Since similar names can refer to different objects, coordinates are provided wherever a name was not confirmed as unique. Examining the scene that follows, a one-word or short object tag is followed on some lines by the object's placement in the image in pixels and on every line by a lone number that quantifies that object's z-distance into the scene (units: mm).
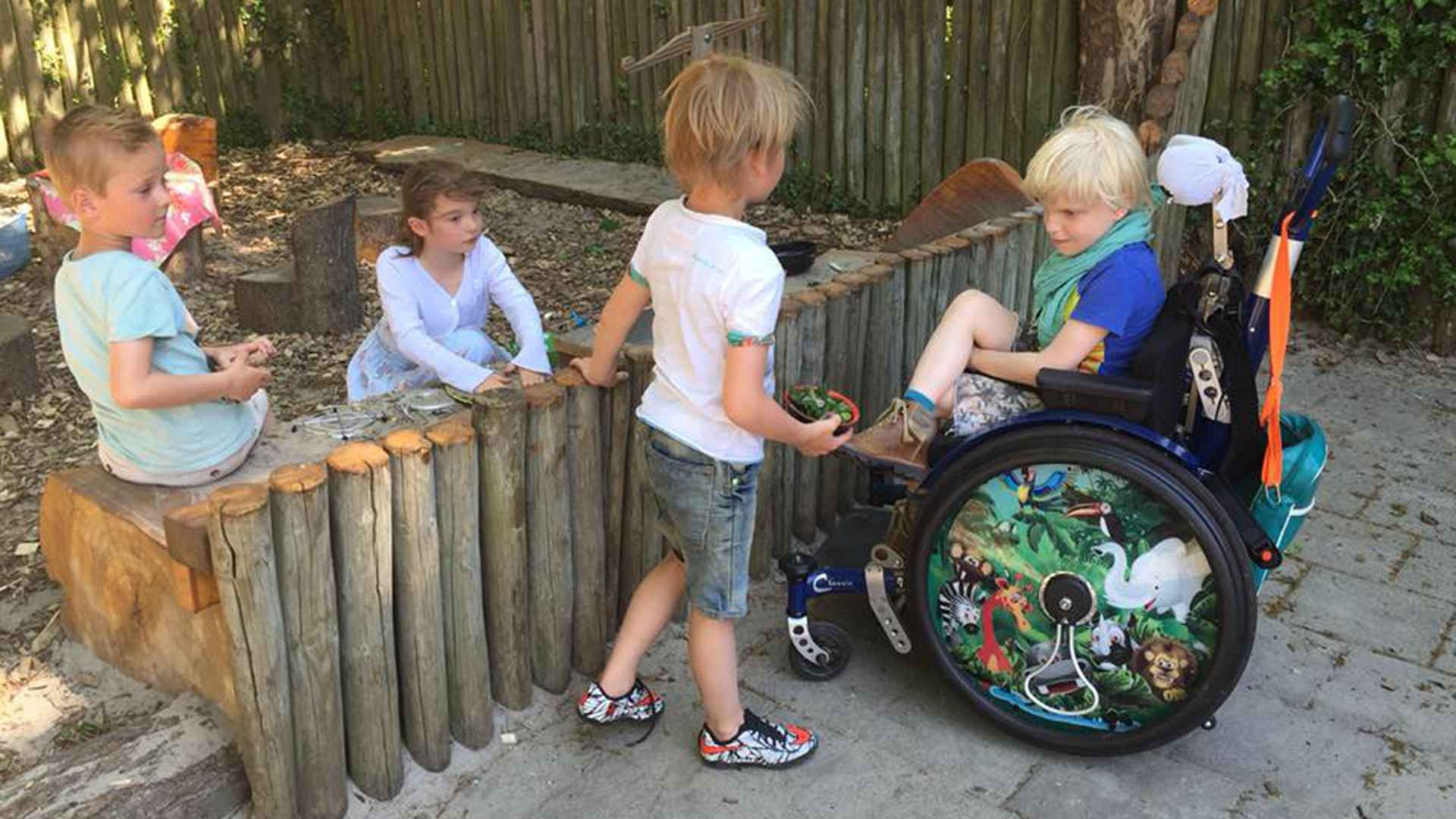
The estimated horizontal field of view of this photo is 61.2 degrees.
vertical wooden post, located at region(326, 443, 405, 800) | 2430
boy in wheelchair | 2705
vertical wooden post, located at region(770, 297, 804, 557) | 3305
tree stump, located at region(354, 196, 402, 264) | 6355
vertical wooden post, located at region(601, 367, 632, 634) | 2961
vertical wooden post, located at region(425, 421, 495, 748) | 2609
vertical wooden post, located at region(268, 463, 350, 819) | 2324
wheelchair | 2539
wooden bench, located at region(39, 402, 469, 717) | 2582
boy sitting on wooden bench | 2439
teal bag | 2664
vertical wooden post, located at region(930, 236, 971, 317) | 3879
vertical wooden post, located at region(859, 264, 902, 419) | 3629
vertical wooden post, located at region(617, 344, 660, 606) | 2998
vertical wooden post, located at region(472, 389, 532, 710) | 2668
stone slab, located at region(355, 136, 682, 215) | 7703
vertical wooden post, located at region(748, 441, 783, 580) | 3438
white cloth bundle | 2623
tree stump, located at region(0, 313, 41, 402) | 4906
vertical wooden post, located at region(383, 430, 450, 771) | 2527
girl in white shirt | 3361
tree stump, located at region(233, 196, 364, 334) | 5535
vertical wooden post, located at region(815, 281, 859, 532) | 3465
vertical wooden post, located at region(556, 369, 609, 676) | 2855
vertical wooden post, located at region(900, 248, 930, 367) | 3754
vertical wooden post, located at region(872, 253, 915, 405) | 3711
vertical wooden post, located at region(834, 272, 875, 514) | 3559
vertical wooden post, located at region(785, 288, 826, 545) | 3377
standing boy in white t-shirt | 2305
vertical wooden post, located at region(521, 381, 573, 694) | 2762
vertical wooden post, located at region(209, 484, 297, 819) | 2242
